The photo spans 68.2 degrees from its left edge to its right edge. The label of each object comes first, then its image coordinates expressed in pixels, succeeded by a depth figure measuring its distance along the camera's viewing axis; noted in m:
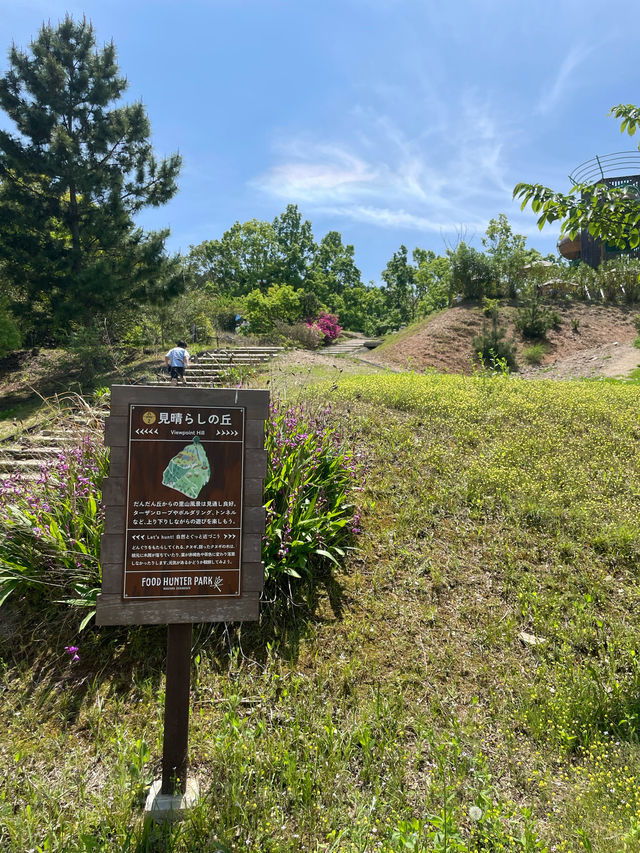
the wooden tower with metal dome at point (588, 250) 23.52
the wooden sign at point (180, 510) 2.25
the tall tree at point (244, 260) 44.06
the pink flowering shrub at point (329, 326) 27.77
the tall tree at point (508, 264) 22.17
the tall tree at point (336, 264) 46.12
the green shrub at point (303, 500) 3.74
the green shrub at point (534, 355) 17.98
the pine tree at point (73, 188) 13.30
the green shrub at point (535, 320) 19.23
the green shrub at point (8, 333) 13.10
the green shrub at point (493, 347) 17.59
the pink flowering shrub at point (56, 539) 3.51
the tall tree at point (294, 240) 44.91
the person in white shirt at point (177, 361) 10.67
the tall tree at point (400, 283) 45.50
